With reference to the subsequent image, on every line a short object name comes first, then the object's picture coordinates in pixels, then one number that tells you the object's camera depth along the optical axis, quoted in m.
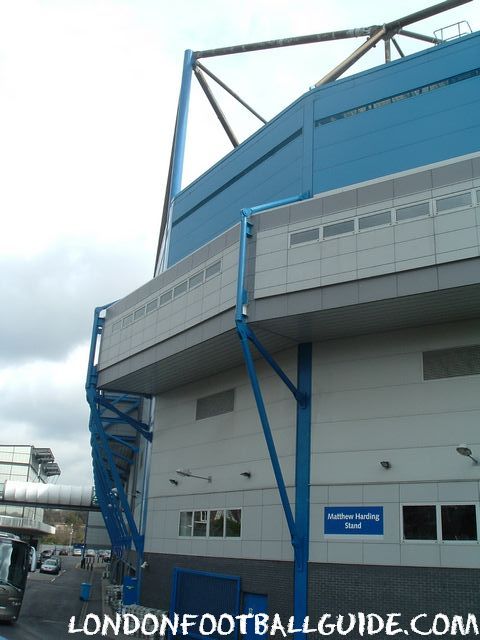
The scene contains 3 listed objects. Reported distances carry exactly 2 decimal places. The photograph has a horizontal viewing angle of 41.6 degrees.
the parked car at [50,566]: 52.99
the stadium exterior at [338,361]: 16.11
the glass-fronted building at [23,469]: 89.72
